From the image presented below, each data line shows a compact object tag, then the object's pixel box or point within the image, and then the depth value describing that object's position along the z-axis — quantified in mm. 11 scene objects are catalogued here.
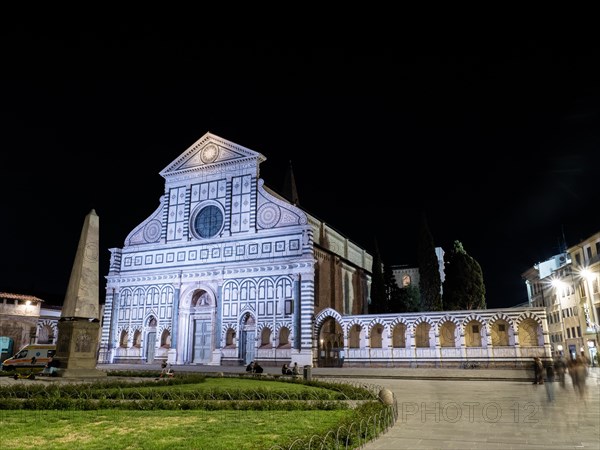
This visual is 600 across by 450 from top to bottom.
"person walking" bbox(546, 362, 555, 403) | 16753
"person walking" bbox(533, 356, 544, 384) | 20406
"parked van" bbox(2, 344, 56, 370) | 27250
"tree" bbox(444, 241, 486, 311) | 40719
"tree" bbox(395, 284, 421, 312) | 50597
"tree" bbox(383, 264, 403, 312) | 47969
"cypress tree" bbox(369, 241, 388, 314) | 45625
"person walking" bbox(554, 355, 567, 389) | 15330
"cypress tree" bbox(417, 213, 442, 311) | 41531
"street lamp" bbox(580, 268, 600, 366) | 39031
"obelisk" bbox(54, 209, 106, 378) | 18781
